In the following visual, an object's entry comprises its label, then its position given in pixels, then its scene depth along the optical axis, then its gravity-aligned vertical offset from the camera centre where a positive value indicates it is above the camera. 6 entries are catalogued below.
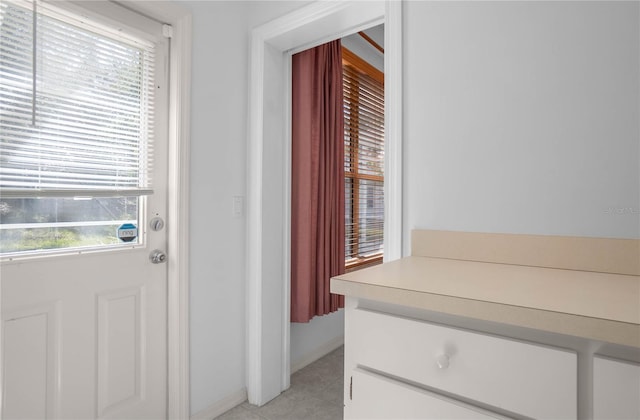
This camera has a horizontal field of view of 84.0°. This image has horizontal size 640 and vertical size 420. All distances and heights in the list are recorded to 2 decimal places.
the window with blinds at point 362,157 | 2.86 +0.47
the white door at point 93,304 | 1.27 -0.38
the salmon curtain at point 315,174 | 2.28 +0.25
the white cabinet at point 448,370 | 0.63 -0.32
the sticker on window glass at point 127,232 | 1.53 -0.10
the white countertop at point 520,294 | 0.59 -0.17
